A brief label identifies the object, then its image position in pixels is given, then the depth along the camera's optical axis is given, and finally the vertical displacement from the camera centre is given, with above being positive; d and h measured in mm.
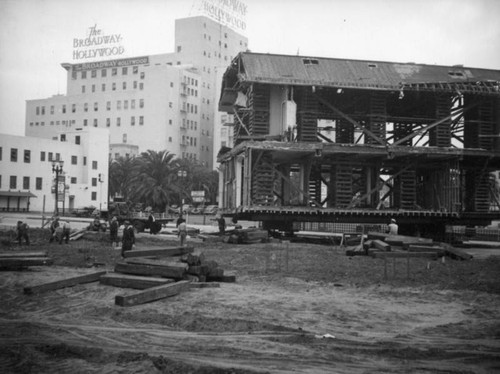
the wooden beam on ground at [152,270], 12625 -1487
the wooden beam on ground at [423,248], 20984 -1433
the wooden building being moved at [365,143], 31453 +4408
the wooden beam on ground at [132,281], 12143 -1697
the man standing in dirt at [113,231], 24078 -1027
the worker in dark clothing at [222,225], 32625 -936
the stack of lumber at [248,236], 27531 -1361
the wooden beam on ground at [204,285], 12570 -1801
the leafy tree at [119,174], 79625 +5299
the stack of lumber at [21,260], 15531 -1597
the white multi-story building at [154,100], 103562 +22086
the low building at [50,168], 67750 +5419
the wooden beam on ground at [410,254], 19766 -1627
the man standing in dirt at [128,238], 18797 -1041
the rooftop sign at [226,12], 111000 +42689
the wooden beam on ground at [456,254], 20547 -1609
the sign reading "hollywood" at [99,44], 108875 +33884
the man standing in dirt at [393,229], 24203 -776
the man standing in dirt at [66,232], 25148 -1159
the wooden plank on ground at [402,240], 21620 -1159
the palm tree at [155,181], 58875 +3175
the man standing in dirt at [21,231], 23844 -1071
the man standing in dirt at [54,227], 25766 -958
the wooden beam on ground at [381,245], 20469 -1313
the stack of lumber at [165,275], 11867 -1631
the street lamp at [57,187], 33844 +1339
